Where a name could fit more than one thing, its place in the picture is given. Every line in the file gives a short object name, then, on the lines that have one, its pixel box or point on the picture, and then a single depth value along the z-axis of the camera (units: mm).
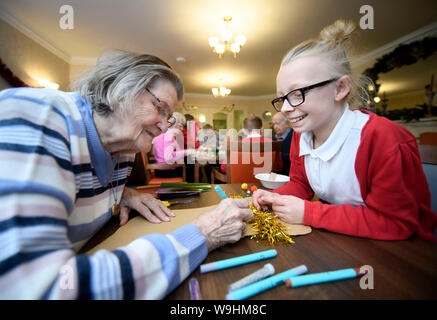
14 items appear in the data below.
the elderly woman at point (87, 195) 318
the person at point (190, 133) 4290
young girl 621
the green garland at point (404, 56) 3924
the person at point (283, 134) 3126
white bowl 1223
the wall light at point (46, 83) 4656
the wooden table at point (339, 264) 397
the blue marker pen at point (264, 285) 384
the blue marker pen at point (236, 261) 464
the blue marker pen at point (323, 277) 414
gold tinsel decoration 618
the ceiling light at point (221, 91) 7358
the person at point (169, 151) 2893
